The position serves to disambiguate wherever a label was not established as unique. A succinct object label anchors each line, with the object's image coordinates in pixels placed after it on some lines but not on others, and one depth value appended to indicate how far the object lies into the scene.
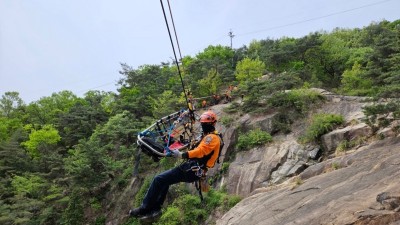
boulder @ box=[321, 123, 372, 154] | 16.62
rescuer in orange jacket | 7.30
